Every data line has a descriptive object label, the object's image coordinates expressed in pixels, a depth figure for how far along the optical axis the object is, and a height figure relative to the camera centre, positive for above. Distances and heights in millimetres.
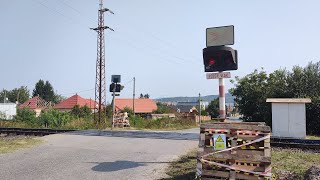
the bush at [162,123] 29709 -1487
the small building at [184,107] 134788 +84
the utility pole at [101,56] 37000 +5522
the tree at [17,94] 125000 +4893
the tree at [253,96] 28047 +921
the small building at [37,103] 84531 +1117
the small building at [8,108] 53856 -57
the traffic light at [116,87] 20375 +1181
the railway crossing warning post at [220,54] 8734 +1314
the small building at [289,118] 17219 -539
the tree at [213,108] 80962 -200
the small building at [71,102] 78600 +1251
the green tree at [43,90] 116688 +5848
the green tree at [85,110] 47350 -379
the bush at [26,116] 35344 -907
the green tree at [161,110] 85212 -685
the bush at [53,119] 31172 -1040
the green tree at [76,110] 49009 -363
